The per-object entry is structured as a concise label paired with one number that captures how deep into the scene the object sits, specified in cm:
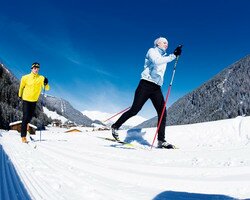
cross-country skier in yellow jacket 567
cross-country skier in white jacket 441
